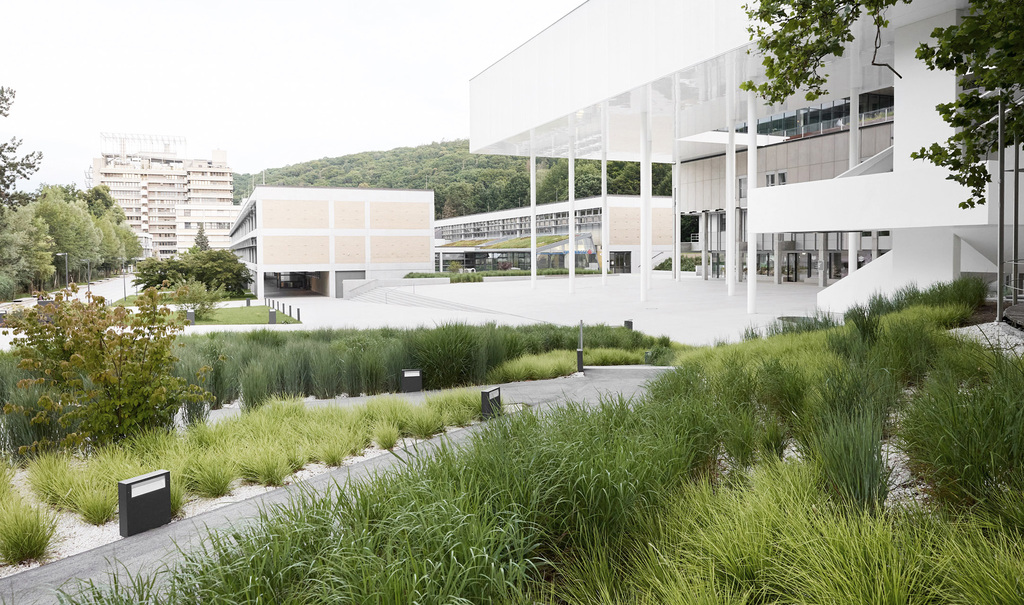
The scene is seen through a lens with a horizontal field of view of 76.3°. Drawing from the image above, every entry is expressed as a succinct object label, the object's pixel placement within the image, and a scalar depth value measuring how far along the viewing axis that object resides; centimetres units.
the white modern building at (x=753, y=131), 1489
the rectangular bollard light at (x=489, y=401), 701
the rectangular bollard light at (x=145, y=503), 441
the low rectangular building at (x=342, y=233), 4469
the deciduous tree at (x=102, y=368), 635
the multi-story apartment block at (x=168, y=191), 14038
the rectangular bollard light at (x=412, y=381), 977
